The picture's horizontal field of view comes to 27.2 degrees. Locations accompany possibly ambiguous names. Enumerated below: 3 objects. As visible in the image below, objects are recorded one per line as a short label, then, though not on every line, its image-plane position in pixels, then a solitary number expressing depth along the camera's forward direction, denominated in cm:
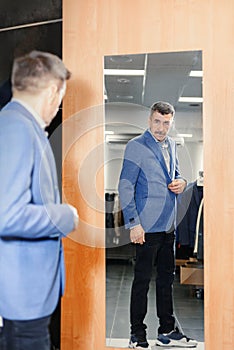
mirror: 243
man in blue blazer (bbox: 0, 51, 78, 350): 138
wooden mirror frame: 242
